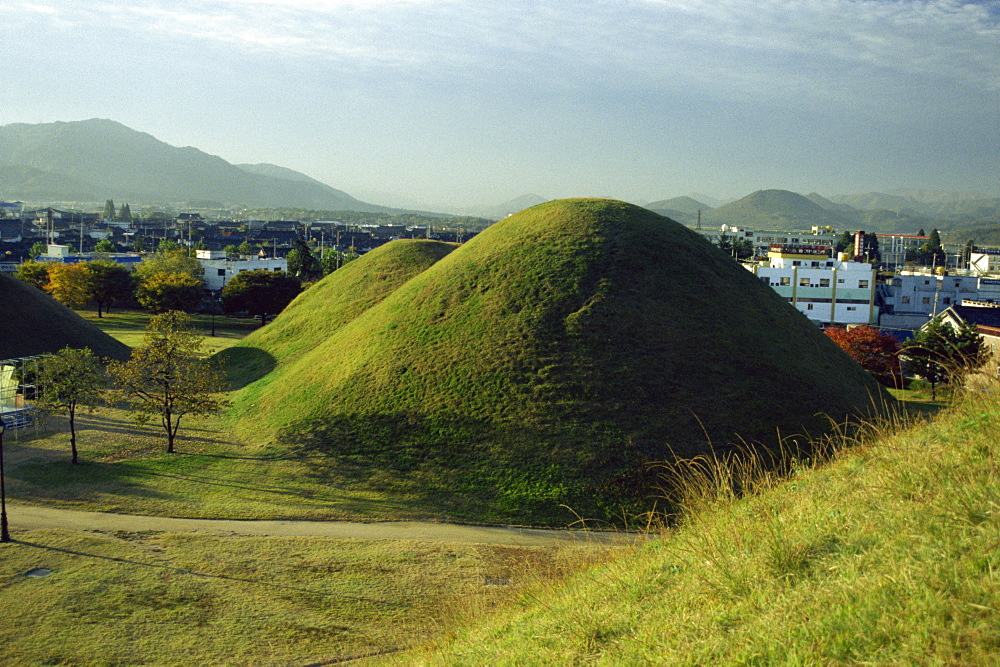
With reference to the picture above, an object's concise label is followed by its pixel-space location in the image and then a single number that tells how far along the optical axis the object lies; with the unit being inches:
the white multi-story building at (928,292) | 4276.6
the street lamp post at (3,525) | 945.5
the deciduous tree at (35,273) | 3754.2
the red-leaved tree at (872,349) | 2335.0
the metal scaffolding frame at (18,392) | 1523.1
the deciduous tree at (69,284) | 3511.3
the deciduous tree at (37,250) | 5952.3
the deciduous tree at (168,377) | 1389.0
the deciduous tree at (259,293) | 3503.9
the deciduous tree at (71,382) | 1314.0
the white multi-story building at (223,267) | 4512.8
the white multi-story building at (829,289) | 3641.7
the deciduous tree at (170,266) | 4082.2
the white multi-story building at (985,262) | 6614.2
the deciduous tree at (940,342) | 1995.6
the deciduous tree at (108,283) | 3639.3
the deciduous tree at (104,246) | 6058.1
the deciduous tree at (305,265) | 4979.6
